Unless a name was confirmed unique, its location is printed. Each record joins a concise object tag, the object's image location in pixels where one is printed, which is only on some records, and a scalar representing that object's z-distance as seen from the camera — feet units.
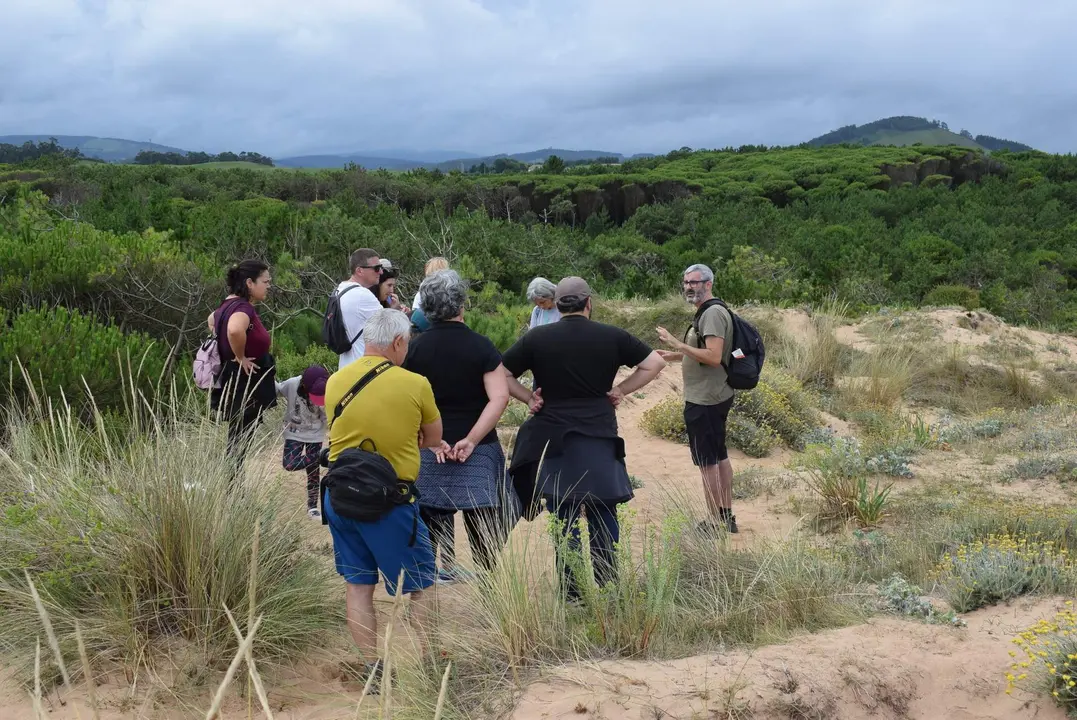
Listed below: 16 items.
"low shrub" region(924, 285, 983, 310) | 66.33
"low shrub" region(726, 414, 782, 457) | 26.76
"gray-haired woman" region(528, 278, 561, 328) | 16.60
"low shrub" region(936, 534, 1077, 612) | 13.30
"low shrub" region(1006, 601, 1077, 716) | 10.47
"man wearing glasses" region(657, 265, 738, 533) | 17.38
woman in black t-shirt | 12.61
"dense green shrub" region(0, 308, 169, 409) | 19.42
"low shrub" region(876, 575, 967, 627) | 12.52
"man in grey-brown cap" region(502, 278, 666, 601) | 13.14
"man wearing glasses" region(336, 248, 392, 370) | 17.25
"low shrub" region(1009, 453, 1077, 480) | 22.44
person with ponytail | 15.97
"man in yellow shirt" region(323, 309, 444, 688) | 11.11
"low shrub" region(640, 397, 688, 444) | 28.04
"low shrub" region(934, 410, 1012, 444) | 27.20
